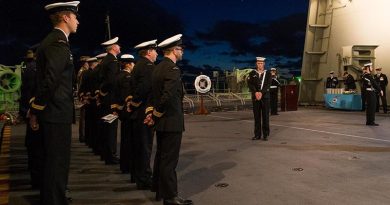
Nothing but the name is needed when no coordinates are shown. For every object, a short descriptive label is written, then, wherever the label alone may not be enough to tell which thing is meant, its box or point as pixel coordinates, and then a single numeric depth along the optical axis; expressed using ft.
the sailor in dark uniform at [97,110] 23.79
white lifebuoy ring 55.99
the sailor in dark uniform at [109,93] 21.71
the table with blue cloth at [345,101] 53.06
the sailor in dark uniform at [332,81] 56.24
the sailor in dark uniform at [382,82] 49.83
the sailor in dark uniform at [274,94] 51.06
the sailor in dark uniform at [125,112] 18.39
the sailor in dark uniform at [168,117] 13.98
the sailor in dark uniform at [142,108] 17.02
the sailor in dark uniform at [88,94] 25.79
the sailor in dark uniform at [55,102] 11.39
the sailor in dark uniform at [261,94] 29.63
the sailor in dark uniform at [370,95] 36.83
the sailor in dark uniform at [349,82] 53.78
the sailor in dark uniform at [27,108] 17.64
